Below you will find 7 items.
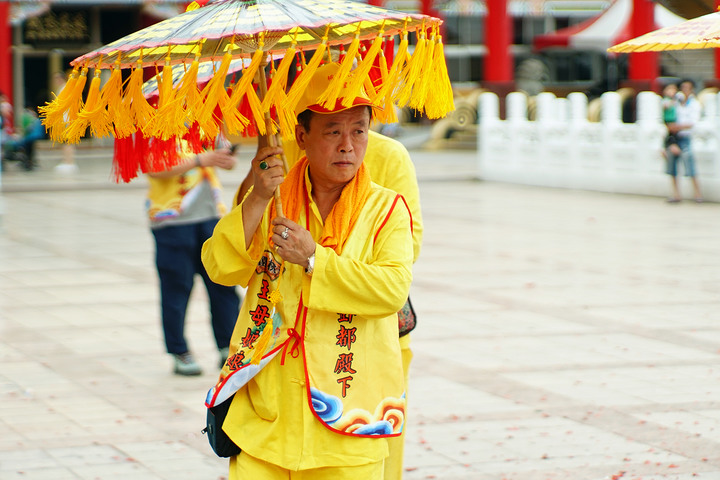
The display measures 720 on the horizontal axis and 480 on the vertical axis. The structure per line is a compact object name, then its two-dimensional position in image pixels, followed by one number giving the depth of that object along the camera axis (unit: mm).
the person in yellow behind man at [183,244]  12211
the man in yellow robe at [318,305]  5926
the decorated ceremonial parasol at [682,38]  8211
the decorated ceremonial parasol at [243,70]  5770
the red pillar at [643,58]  49219
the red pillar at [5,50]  48437
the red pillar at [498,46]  52812
